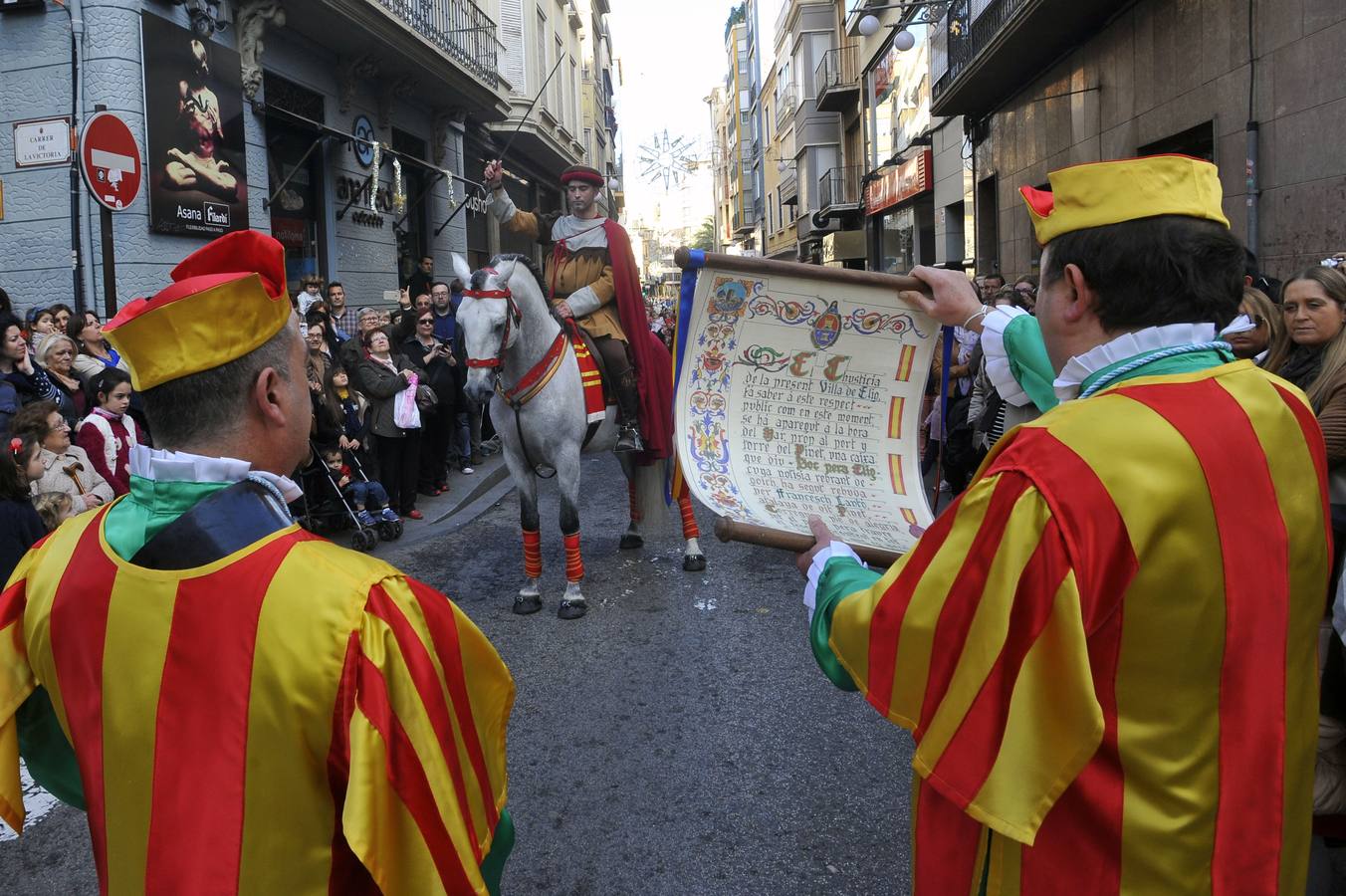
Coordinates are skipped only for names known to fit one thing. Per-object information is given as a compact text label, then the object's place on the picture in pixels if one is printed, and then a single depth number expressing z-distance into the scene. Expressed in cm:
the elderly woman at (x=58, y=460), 497
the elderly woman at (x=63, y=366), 633
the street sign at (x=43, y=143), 736
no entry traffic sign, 598
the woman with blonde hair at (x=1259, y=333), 414
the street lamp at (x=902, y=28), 1812
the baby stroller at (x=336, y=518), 760
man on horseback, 655
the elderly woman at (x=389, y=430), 841
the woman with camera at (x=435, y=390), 961
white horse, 559
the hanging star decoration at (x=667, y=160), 9588
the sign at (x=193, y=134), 939
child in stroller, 773
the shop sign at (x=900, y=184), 2255
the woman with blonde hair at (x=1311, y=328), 368
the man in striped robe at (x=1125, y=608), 140
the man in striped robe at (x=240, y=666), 136
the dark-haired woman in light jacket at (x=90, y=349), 672
